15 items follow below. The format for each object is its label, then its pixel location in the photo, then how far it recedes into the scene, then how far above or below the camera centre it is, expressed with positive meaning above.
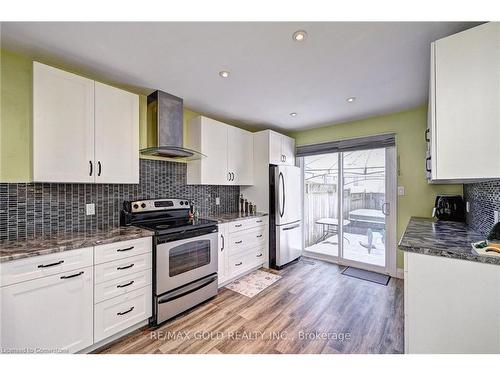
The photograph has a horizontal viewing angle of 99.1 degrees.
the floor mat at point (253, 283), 2.65 -1.27
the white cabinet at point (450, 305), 1.10 -0.66
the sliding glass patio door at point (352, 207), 3.12 -0.31
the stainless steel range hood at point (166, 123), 2.30 +0.73
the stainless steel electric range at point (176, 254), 1.96 -0.66
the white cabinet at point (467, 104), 1.11 +0.46
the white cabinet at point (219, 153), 2.79 +0.52
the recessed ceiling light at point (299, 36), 1.44 +1.06
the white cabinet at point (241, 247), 2.71 -0.82
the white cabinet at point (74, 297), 1.32 -0.78
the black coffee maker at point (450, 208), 2.42 -0.23
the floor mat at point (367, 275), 2.92 -1.25
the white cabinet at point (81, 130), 1.63 +0.51
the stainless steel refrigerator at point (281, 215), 3.34 -0.42
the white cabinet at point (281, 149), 3.39 +0.67
